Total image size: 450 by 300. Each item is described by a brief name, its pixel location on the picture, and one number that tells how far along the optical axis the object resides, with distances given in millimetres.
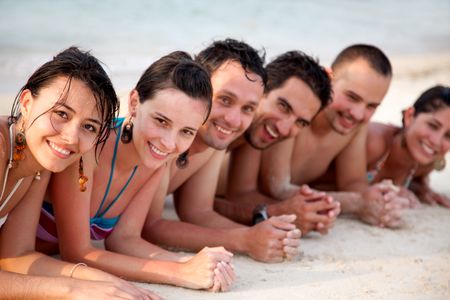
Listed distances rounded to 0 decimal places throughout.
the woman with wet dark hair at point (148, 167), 3557
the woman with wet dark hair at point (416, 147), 5930
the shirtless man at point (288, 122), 4762
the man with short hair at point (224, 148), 4238
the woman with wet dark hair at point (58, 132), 3088
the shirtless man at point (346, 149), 5328
